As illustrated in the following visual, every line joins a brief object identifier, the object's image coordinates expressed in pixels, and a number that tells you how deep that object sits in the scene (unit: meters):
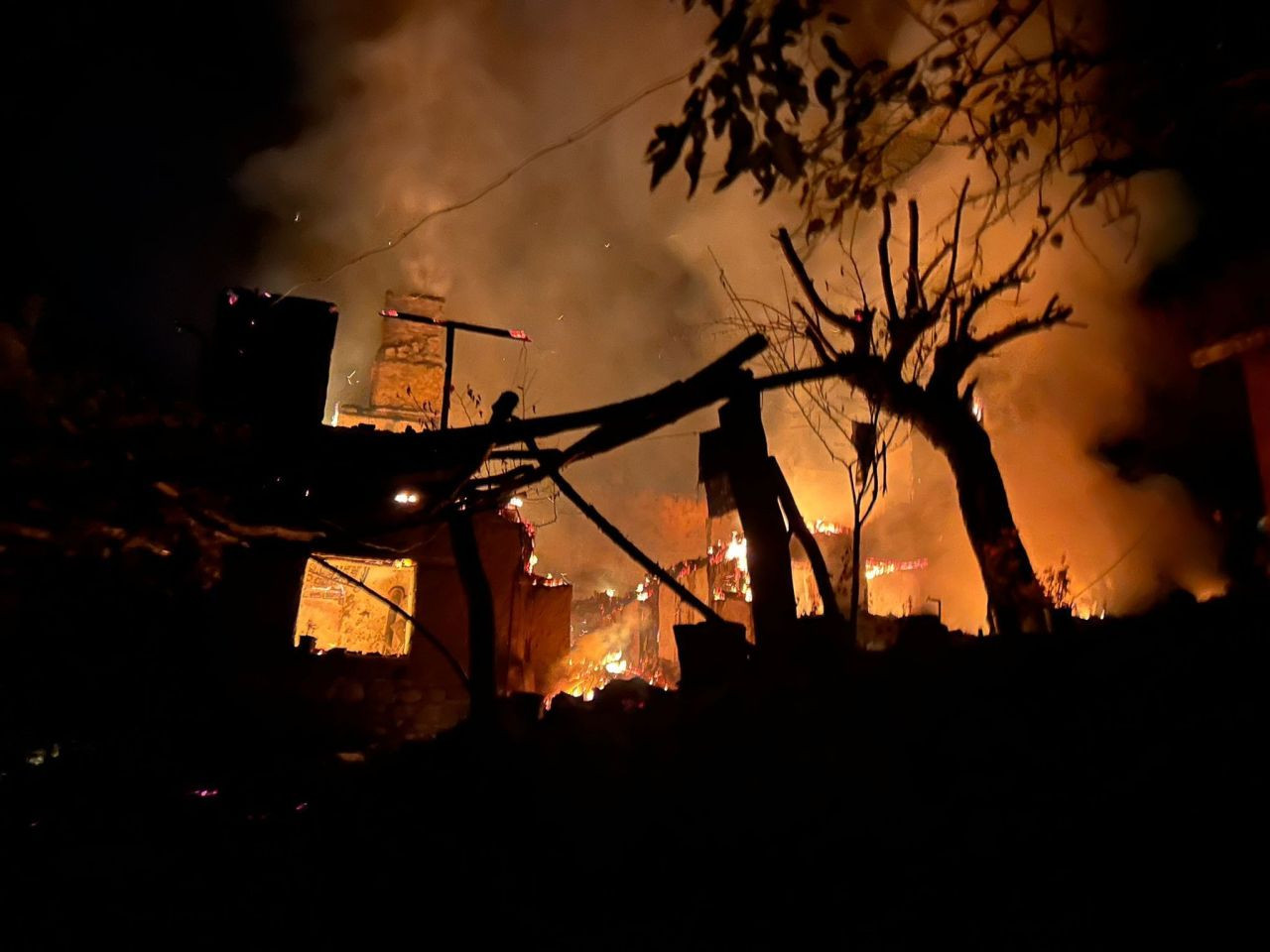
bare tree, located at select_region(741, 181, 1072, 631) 10.95
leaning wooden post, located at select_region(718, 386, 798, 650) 4.82
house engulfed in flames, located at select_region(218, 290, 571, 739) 13.09
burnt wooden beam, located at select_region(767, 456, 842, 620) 5.10
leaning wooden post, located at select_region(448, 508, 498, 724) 5.21
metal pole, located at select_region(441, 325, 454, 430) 16.97
